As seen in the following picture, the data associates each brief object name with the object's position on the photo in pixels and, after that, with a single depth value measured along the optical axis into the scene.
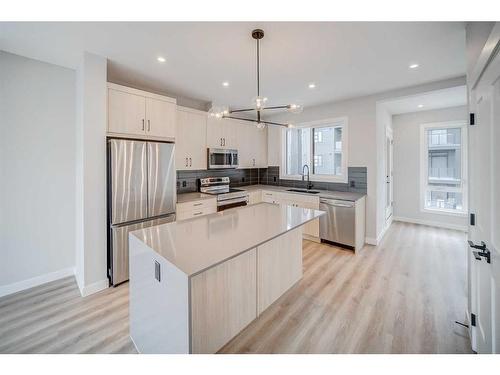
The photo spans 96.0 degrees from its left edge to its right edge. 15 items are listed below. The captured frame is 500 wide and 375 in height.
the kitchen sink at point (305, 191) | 4.37
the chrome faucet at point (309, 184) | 4.82
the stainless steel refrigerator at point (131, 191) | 2.56
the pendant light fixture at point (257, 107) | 2.05
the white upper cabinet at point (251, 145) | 4.85
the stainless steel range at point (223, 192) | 3.98
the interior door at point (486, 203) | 1.21
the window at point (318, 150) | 4.41
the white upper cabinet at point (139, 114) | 2.64
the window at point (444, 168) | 4.79
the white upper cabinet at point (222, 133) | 4.22
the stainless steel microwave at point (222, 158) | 4.18
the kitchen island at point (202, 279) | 1.31
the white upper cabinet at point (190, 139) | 3.72
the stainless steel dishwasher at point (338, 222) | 3.64
